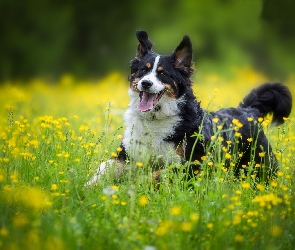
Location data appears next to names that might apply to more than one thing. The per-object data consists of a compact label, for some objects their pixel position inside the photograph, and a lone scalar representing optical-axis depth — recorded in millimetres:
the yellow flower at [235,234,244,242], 5917
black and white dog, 9797
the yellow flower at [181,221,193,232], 5682
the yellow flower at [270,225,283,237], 5769
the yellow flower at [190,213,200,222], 5941
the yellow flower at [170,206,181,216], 5711
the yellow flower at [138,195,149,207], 7405
